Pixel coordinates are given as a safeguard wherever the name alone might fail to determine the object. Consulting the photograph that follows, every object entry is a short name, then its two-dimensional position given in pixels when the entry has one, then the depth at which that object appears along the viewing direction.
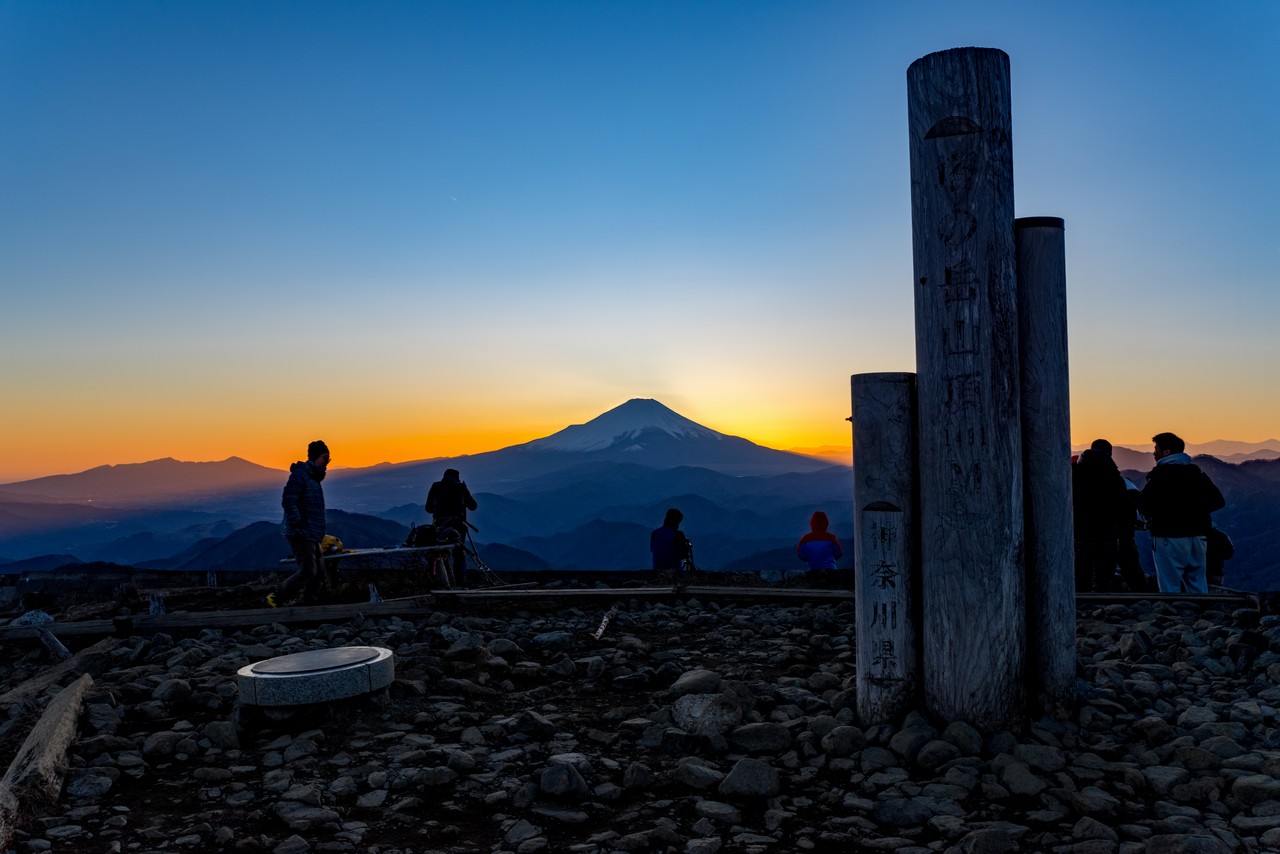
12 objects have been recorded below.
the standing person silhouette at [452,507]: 15.36
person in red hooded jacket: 12.62
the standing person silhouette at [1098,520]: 11.52
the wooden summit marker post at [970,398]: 5.09
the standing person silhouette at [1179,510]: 10.67
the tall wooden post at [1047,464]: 5.36
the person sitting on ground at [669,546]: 14.12
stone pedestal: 5.80
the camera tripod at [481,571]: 15.23
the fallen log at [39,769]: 4.45
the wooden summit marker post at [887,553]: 5.34
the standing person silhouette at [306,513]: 11.36
